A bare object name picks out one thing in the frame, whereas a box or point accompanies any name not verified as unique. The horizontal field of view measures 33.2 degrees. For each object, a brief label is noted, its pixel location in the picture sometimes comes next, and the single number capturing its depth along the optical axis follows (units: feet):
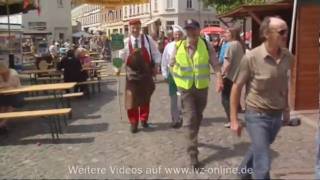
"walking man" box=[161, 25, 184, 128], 30.02
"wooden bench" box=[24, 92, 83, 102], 36.32
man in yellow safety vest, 21.76
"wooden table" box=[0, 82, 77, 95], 31.10
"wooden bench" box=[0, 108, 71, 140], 27.73
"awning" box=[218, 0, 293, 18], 36.94
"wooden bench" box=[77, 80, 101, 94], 46.05
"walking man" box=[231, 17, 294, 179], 16.15
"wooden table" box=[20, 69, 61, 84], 54.12
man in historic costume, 29.76
